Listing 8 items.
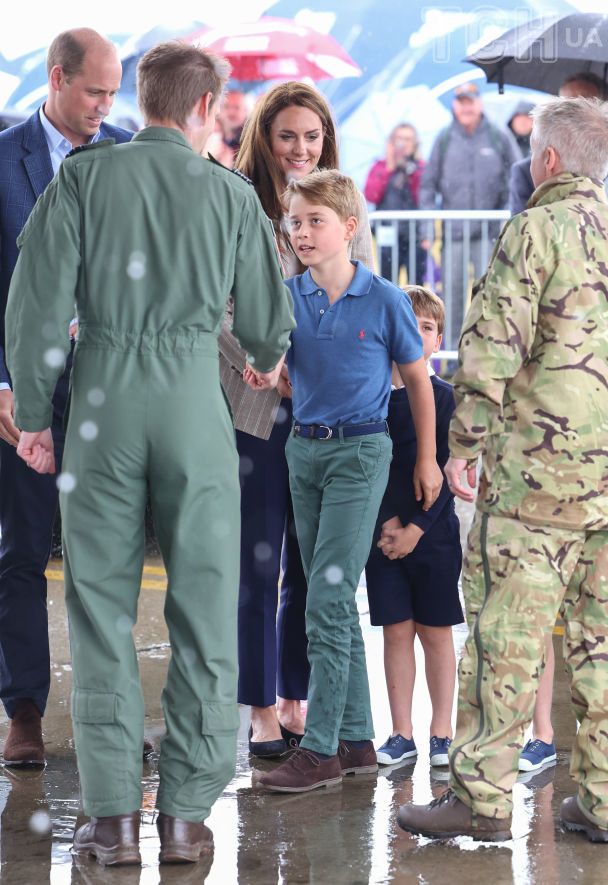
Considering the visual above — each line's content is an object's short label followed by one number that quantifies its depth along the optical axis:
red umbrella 25.73
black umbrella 19.86
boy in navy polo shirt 8.42
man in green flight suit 6.54
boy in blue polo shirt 7.83
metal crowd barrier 22.12
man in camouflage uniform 6.71
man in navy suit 8.27
